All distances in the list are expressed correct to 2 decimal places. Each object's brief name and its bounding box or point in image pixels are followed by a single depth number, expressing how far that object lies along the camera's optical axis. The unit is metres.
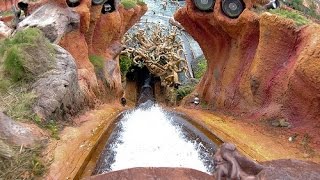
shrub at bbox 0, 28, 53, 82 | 6.06
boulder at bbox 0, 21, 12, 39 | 9.67
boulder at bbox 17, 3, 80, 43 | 7.89
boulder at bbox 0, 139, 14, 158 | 4.03
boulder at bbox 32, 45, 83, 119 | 5.88
